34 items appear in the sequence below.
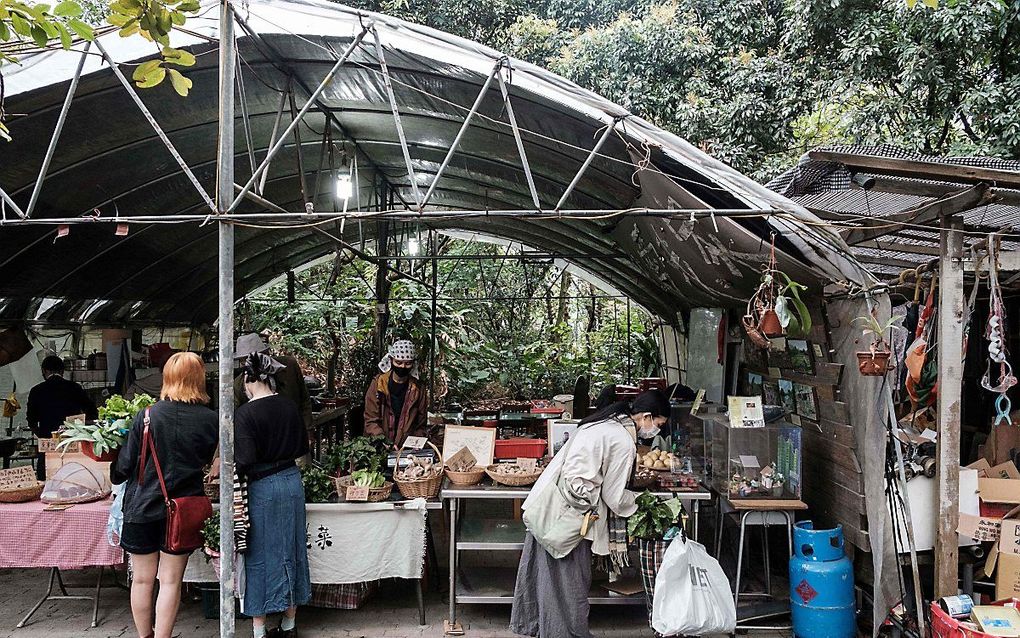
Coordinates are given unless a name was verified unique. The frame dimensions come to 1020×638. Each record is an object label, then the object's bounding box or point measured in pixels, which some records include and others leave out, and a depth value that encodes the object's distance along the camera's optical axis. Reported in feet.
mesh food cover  17.93
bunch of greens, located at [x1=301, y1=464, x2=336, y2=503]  17.95
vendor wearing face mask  22.95
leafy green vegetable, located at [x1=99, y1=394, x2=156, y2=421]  17.98
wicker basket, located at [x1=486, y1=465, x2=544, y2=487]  17.97
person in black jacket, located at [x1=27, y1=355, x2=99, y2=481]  25.39
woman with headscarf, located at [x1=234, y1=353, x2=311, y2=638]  15.94
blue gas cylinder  16.30
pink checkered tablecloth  17.56
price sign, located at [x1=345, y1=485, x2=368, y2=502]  17.70
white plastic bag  15.21
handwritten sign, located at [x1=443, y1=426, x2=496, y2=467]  19.11
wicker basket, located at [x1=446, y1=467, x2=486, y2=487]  18.04
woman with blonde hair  15.16
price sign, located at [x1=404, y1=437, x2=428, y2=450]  19.83
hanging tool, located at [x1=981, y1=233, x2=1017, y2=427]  14.12
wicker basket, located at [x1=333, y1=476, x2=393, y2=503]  17.81
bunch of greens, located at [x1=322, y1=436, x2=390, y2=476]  19.43
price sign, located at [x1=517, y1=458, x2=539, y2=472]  18.61
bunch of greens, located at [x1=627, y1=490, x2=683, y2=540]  16.30
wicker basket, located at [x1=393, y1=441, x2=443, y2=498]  17.76
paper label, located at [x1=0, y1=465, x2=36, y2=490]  18.06
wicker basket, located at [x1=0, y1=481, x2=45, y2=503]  17.97
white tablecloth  17.72
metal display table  17.48
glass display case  18.13
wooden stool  17.70
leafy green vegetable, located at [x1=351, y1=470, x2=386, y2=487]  17.84
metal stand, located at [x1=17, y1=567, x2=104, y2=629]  18.15
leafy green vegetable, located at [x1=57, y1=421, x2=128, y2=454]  17.43
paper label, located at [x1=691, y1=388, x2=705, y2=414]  23.05
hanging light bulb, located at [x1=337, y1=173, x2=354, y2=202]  23.09
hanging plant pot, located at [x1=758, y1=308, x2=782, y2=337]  16.42
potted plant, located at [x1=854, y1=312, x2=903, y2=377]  14.92
